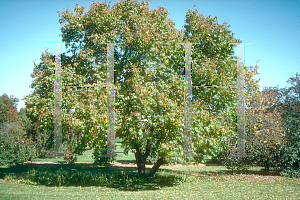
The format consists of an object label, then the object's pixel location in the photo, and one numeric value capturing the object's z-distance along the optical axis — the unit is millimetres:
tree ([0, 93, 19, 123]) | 40125
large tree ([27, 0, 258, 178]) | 8188
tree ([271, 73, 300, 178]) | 11484
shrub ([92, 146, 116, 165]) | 8725
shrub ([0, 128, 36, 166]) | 15094
